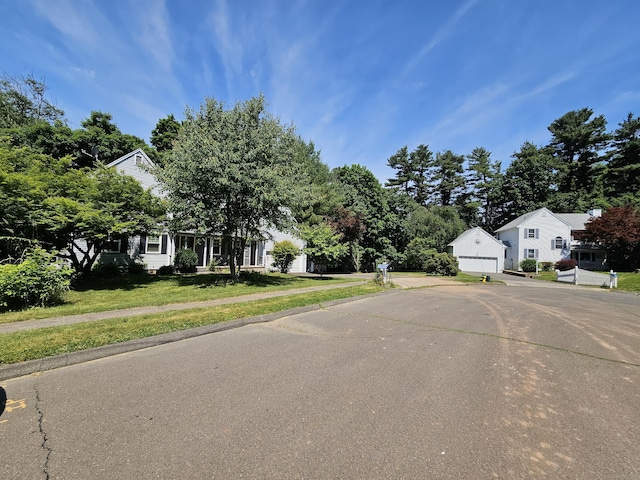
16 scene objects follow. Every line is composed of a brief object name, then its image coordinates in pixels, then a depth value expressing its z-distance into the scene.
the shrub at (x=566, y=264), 32.70
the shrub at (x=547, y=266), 35.56
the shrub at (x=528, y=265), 34.70
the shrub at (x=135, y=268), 18.72
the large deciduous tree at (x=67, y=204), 11.09
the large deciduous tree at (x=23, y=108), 29.27
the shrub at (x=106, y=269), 16.54
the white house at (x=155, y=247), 19.70
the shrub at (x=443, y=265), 27.86
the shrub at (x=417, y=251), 33.78
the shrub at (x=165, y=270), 19.47
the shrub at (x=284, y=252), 23.48
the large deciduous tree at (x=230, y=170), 12.96
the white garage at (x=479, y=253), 37.75
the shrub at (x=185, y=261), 20.25
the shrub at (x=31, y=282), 7.63
